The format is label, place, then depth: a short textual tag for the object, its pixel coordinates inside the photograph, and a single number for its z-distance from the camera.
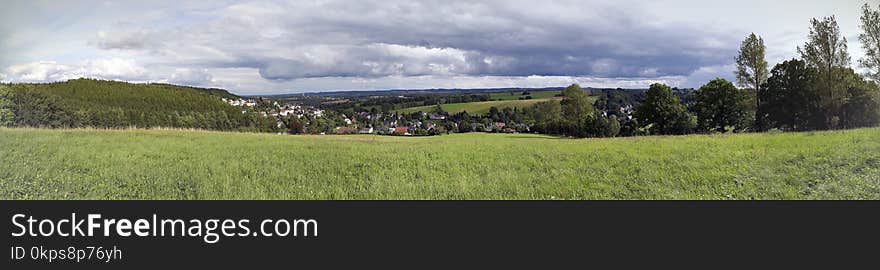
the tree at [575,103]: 46.66
